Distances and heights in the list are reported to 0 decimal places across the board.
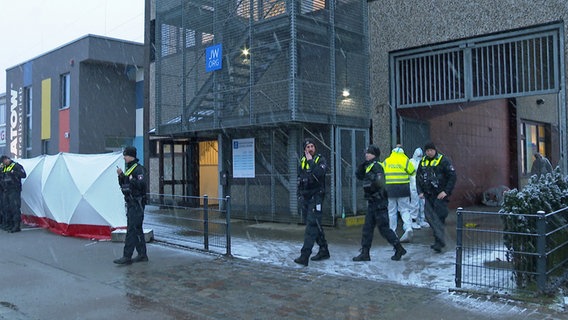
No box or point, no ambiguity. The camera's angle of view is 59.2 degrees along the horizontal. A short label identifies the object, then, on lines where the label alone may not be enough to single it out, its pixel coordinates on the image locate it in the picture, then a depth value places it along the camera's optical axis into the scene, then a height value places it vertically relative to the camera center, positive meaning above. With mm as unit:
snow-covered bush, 5613 -610
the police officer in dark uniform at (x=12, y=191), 12008 -251
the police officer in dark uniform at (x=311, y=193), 7418 -249
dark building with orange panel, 23672 +4164
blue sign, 12680 +3091
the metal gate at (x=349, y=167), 11875 +214
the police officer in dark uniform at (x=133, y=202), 7938 -370
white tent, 10578 -351
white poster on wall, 13086 +518
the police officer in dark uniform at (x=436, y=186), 8031 -184
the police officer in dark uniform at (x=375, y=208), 7465 -487
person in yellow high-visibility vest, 8969 -228
